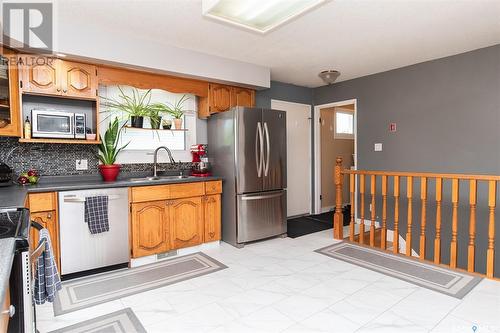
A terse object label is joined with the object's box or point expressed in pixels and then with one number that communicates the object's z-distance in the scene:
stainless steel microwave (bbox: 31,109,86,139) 2.78
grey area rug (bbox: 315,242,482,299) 2.47
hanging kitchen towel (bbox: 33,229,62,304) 1.41
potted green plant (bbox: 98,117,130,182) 3.13
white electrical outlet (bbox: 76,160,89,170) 3.16
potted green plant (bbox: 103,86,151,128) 3.44
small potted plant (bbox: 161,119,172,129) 3.73
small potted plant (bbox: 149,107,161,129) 3.62
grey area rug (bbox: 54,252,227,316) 2.32
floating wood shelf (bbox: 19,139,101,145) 2.71
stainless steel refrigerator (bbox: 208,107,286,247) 3.58
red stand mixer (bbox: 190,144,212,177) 3.78
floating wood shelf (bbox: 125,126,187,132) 3.43
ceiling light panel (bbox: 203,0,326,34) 1.97
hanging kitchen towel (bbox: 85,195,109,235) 2.72
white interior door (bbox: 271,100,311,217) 5.05
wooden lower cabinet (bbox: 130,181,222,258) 3.03
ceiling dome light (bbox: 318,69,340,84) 3.97
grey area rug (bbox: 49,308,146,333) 1.93
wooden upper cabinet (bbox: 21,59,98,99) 2.71
